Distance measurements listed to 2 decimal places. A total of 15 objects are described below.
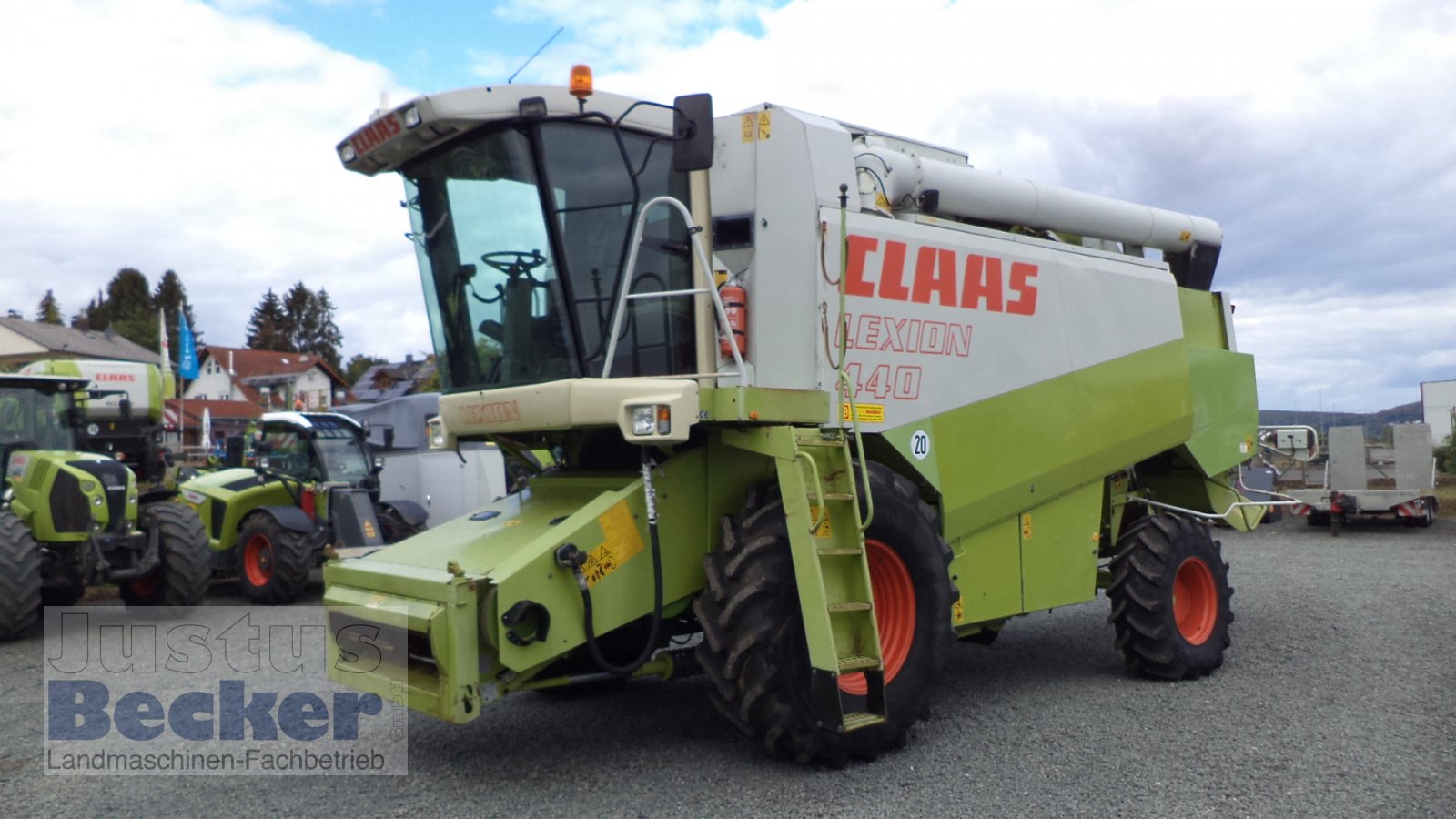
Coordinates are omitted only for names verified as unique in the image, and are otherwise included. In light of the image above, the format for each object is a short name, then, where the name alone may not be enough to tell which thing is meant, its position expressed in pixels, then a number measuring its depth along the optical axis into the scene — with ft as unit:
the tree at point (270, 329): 287.07
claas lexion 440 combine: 16.05
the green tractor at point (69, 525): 28.71
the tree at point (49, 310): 283.79
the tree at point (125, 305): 259.80
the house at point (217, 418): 158.71
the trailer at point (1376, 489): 52.90
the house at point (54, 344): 189.06
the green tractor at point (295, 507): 37.29
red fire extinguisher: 17.89
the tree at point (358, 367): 287.28
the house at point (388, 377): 110.24
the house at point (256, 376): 219.61
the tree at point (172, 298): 265.65
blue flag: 105.11
